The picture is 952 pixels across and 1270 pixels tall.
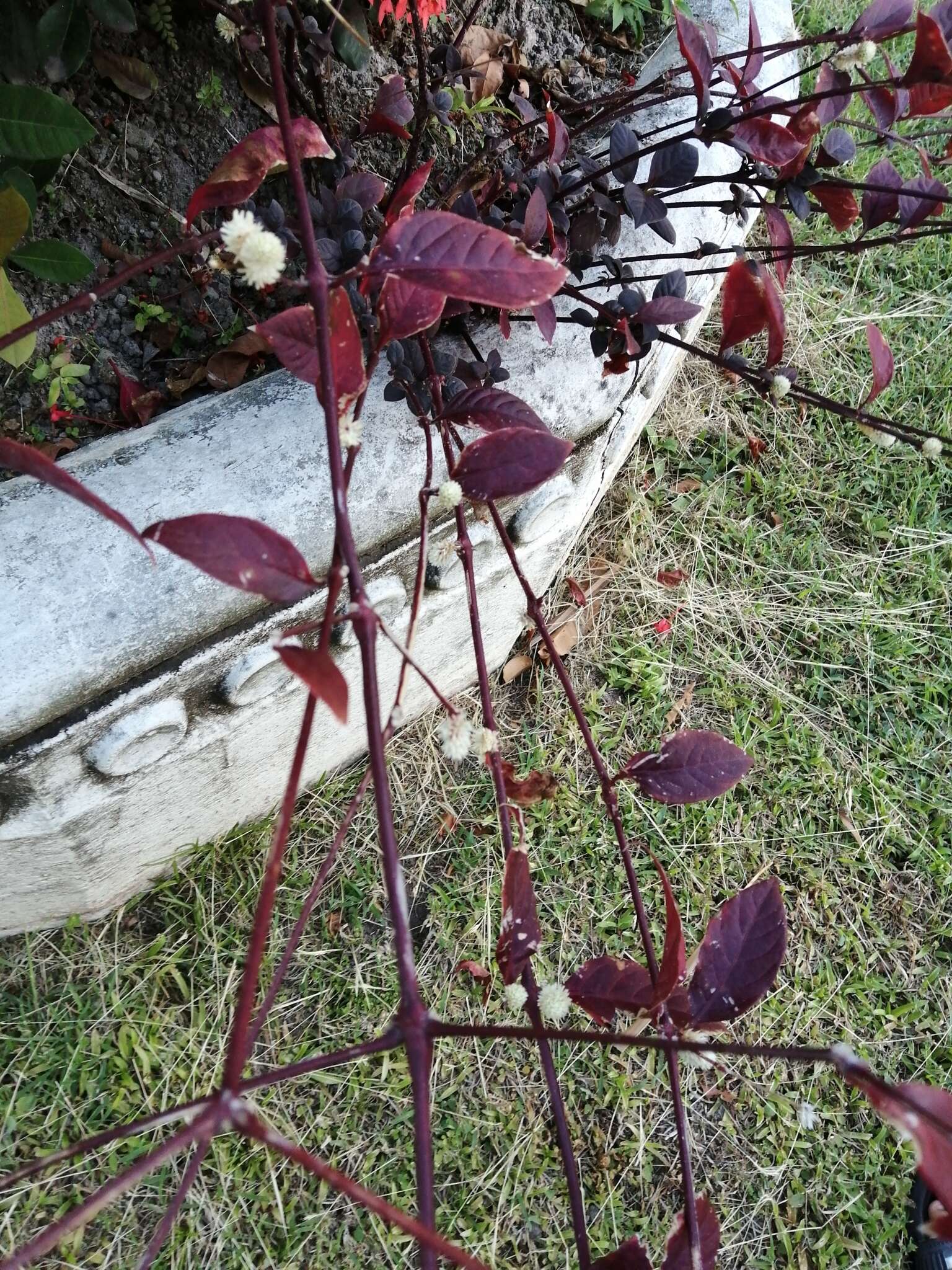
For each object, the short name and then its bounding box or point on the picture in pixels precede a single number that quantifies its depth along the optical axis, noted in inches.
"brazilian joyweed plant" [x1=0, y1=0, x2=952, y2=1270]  16.9
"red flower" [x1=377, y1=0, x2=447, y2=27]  40.6
